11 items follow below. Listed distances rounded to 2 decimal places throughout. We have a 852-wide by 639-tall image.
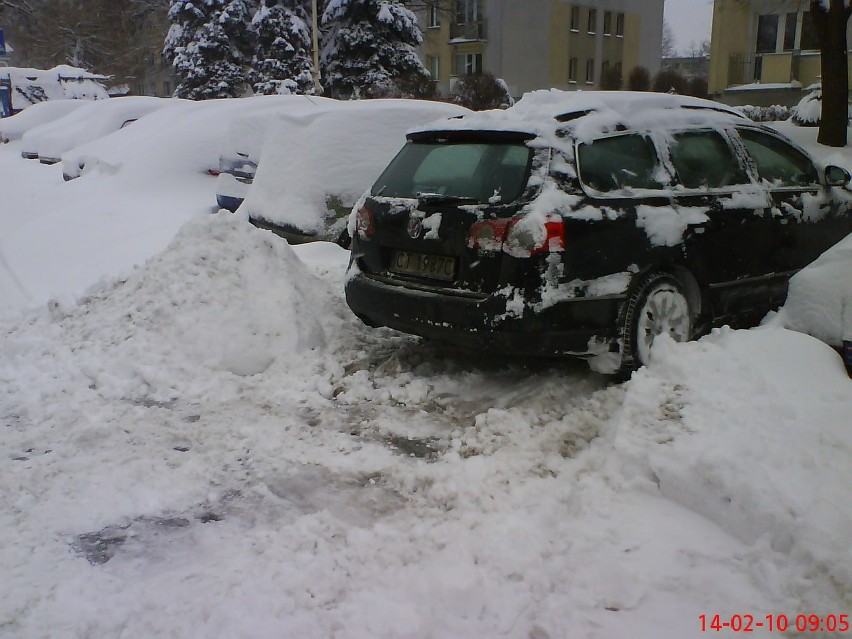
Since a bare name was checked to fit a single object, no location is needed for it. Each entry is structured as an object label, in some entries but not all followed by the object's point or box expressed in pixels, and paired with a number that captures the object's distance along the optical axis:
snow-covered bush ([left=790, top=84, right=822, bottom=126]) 16.03
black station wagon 4.37
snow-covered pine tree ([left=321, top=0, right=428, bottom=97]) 26.59
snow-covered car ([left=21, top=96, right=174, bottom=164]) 18.75
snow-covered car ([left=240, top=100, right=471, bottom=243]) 7.93
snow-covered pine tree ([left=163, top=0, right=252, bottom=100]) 30.22
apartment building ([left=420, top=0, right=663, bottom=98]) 40.66
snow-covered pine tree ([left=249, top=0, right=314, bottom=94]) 27.84
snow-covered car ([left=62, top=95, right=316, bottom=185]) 11.46
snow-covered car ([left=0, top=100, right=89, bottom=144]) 25.78
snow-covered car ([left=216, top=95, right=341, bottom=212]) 9.66
